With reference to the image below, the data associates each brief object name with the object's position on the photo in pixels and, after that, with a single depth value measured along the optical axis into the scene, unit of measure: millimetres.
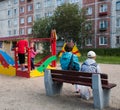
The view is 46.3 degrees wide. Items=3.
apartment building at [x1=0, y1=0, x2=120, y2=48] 23861
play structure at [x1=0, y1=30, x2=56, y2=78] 5945
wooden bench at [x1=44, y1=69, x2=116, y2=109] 3154
